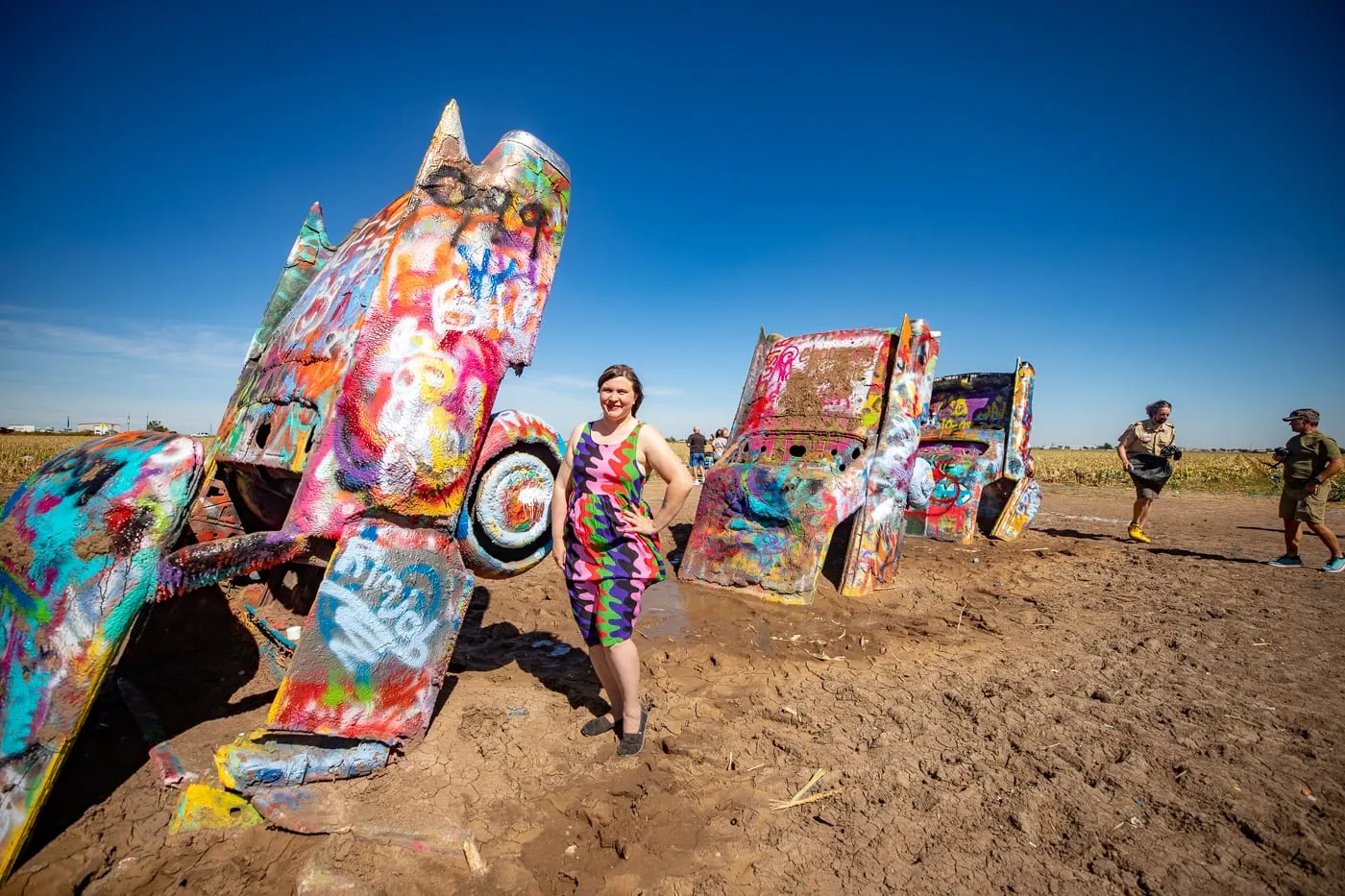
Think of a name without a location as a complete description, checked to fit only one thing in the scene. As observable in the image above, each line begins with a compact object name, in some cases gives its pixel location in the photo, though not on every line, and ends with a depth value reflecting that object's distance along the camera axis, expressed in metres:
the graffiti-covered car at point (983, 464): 8.28
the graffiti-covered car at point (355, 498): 1.90
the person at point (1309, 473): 6.16
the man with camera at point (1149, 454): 7.93
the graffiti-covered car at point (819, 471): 5.23
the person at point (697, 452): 17.16
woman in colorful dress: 2.56
